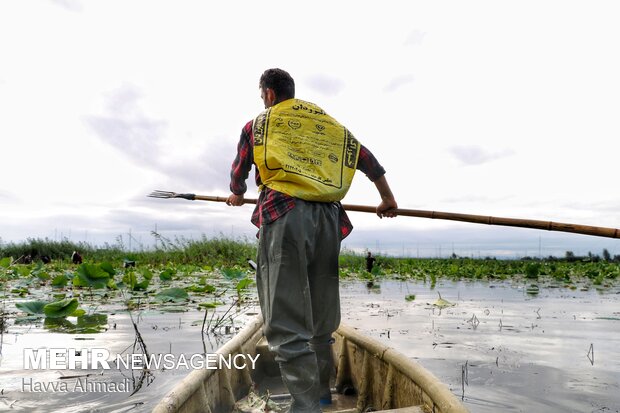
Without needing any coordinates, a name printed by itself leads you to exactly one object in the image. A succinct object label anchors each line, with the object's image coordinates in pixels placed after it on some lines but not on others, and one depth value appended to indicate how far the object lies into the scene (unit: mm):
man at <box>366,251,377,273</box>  12116
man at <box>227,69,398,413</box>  1997
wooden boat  1944
